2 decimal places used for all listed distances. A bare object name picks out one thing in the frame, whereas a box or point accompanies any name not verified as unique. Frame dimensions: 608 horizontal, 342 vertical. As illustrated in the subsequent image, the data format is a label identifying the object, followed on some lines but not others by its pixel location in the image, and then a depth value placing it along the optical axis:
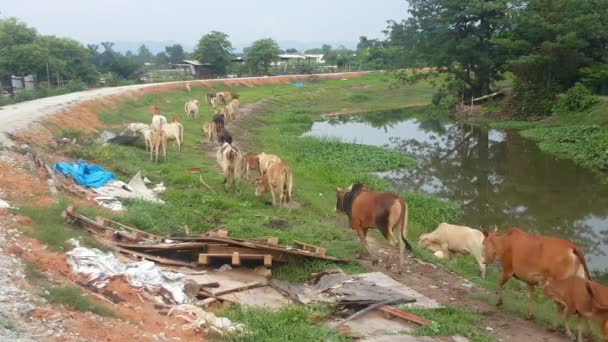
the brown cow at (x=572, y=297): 7.75
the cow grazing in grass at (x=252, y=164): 16.70
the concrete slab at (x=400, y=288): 8.98
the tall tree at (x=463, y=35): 40.58
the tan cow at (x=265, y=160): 15.77
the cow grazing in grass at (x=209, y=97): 40.89
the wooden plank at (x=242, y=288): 9.13
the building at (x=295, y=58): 85.77
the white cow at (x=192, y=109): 32.19
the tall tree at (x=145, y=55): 118.80
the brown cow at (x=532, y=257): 8.56
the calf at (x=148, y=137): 19.79
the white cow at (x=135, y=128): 21.56
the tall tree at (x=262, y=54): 69.31
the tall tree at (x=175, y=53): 109.74
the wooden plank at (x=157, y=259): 9.95
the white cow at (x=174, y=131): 20.61
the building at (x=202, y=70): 66.12
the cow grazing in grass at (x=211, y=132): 24.77
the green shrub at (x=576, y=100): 33.59
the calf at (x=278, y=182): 14.83
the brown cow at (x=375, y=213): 10.89
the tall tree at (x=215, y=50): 65.12
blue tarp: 14.50
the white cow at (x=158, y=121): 21.62
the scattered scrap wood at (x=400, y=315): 8.19
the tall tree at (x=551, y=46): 35.47
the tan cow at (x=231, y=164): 15.95
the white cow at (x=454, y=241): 12.50
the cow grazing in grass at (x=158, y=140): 19.25
